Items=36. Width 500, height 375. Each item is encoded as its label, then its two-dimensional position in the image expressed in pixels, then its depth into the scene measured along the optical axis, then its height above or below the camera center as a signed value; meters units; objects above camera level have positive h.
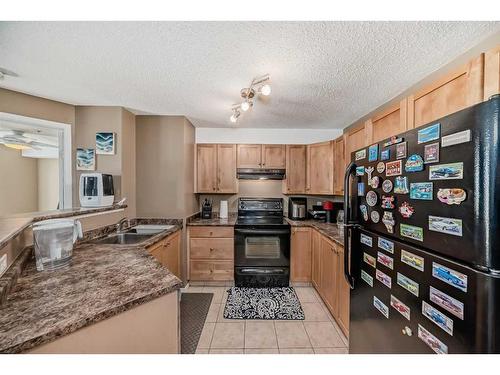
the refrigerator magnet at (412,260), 0.90 -0.34
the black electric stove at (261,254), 2.86 -0.97
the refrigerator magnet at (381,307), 1.11 -0.68
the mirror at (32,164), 2.27 +0.32
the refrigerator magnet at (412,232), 0.91 -0.22
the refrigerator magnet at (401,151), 1.01 +0.18
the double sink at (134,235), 2.19 -0.58
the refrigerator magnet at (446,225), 0.75 -0.15
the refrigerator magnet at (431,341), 0.81 -0.65
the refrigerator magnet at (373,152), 1.22 +0.20
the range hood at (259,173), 3.16 +0.19
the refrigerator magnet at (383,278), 1.10 -0.52
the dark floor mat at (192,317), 1.87 -1.45
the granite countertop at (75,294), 0.73 -0.52
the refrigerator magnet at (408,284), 0.93 -0.47
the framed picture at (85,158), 2.45 +0.32
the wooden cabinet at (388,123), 1.49 +0.52
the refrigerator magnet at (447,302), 0.75 -0.45
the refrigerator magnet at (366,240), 1.26 -0.35
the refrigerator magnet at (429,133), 0.84 +0.23
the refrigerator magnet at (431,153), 0.84 +0.14
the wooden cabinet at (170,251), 2.13 -0.77
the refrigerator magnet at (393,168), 1.03 +0.09
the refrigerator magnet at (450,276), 0.73 -0.34
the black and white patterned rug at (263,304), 2.26 -1.44
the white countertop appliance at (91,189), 2.22 -0.05
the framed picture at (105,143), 2.46 +0.50
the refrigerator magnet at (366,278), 1.26 -0.59
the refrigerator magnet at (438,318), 0.78 -0.53
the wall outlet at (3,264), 1.04 -0.42
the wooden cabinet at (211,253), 2.93 -0.98
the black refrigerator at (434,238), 0.68 -0.22
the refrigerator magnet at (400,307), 0.97 -0.60
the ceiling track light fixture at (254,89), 1.71 +0.89
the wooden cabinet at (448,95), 1.00 +0.52
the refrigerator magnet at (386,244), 1.08 -0.32
